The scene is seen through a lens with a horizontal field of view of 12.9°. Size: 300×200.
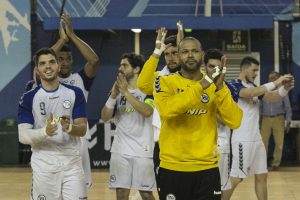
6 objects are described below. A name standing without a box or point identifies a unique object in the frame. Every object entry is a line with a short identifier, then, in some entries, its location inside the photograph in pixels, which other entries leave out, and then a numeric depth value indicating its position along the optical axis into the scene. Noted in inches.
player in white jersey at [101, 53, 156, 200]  587.0
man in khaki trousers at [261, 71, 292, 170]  1194.2
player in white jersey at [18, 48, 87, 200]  483.2
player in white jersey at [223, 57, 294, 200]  665.9
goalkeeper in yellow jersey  435.9
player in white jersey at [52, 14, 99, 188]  568.6
